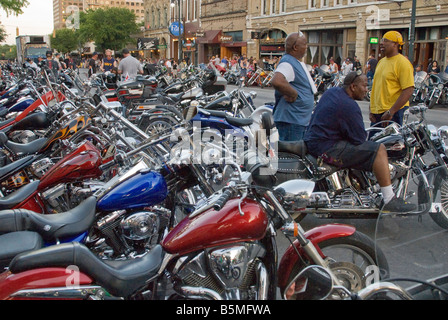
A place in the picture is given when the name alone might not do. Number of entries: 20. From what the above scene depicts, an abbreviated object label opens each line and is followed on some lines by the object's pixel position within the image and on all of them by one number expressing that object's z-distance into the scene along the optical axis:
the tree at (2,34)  37.63
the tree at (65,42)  96.68
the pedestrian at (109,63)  16.97
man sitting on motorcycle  4.09
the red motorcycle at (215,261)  2.12
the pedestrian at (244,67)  27.24
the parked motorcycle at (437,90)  14.66
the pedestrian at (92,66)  24.86
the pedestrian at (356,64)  21.31
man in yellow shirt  5.34
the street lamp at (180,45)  32.84
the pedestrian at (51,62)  16.61
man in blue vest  5.02
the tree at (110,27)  68.25
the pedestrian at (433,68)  17.52
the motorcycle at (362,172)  4.26
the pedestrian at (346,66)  21.33
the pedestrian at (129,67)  11.79
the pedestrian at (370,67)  17.09
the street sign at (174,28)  35.56
